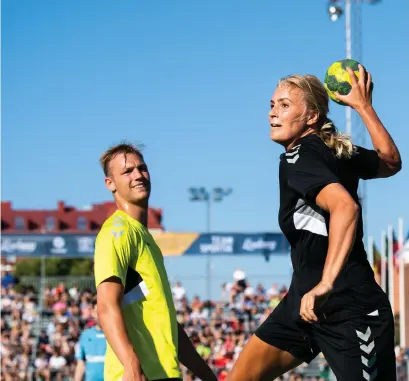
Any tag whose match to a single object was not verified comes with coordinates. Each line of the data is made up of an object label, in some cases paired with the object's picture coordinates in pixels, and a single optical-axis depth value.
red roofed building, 111.85
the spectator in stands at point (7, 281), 29.71
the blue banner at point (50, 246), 27.02
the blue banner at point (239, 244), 25.38
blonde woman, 4.95
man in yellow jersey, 4.95
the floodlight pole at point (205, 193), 43.56
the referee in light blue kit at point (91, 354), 10.99
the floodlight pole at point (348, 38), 24.17
